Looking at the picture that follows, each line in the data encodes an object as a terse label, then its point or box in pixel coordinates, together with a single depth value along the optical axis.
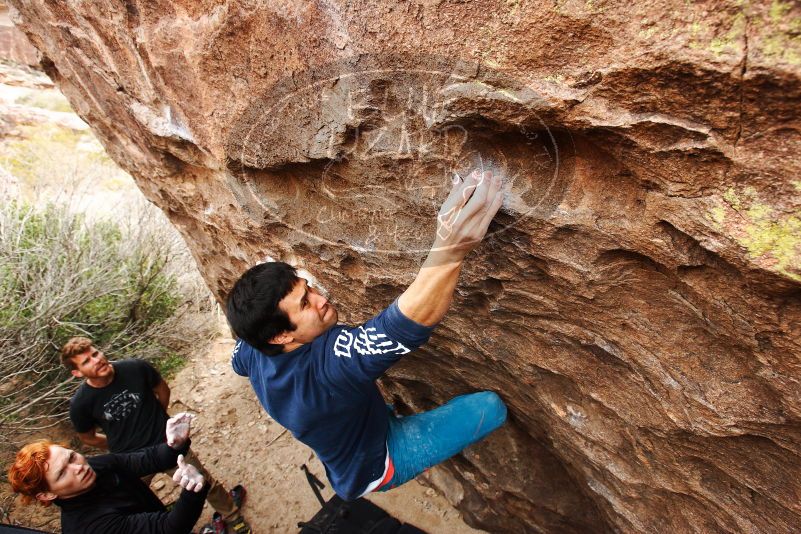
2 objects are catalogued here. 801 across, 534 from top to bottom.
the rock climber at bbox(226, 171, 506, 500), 1.20
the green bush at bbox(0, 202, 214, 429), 3.86
